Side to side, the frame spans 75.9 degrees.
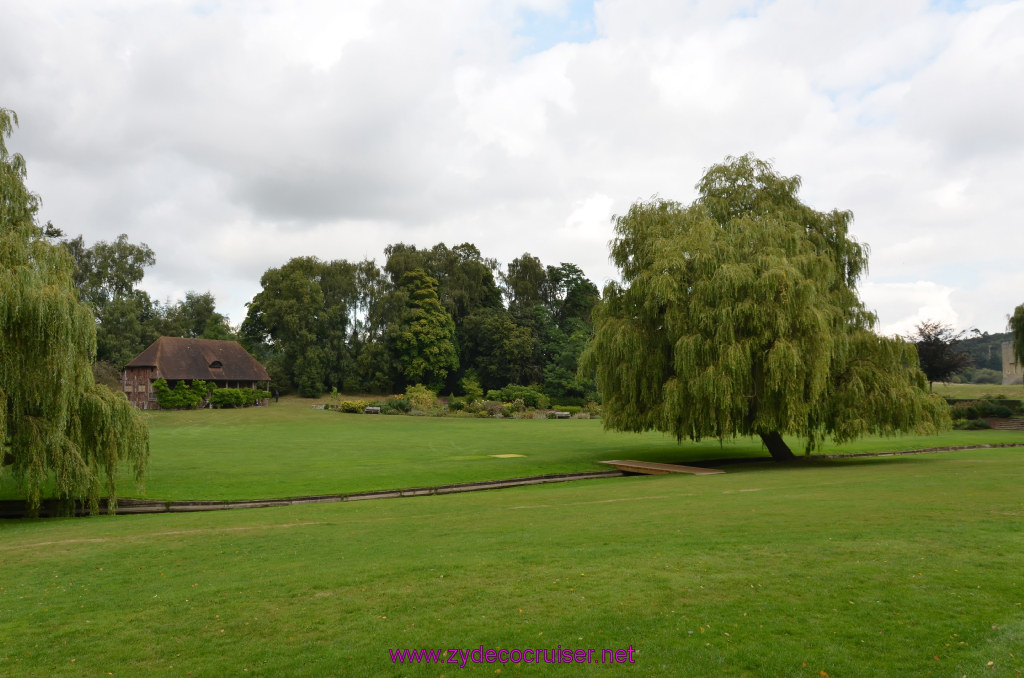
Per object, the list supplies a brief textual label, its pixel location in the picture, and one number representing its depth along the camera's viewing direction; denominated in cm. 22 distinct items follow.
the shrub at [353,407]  5835
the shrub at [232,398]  6031
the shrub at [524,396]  6369
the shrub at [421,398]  6031
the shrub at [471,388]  6769
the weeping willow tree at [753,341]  2294
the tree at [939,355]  5422
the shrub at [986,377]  9112
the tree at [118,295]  6706
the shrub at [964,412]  4619
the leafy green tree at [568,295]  8369
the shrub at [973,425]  4416
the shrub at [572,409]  6169
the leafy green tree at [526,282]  8800
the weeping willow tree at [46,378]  1566
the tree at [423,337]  7225
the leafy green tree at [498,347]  7488
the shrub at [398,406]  5969
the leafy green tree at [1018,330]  4581
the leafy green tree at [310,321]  7188
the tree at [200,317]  8425
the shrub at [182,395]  5747
